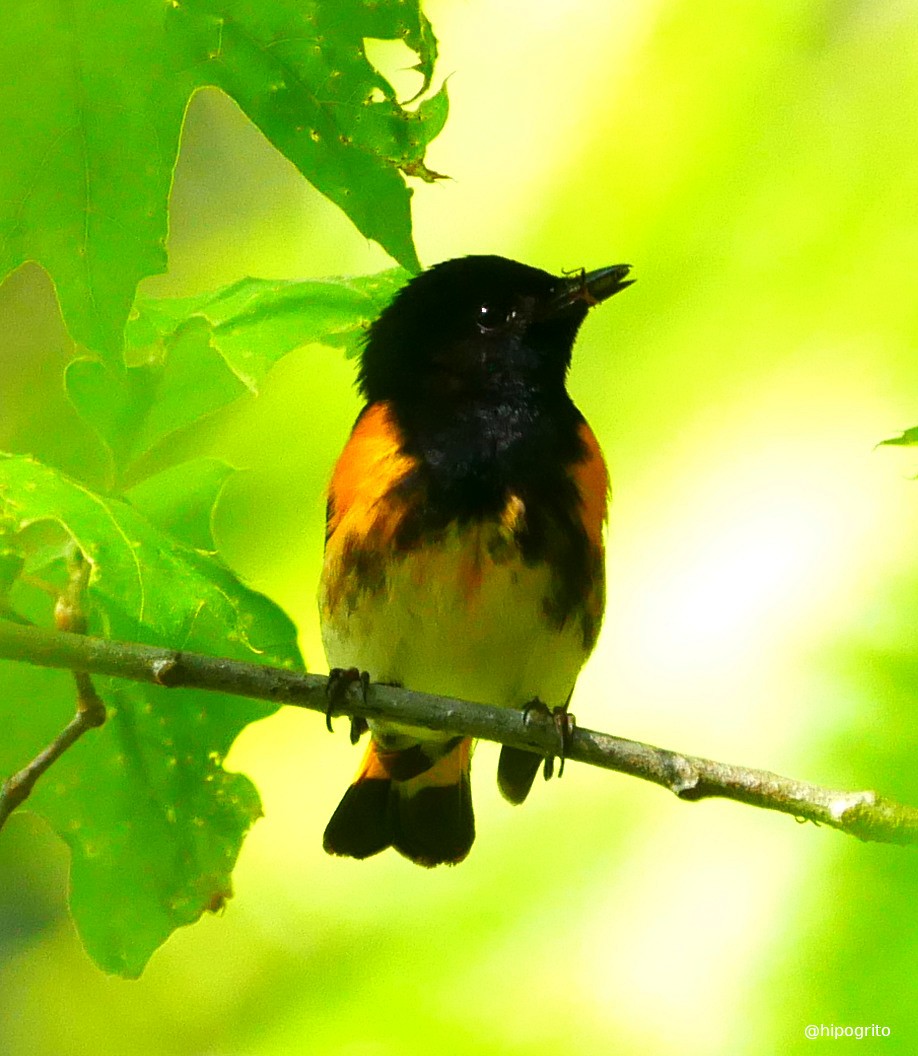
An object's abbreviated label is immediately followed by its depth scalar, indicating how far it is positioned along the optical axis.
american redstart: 6.19
